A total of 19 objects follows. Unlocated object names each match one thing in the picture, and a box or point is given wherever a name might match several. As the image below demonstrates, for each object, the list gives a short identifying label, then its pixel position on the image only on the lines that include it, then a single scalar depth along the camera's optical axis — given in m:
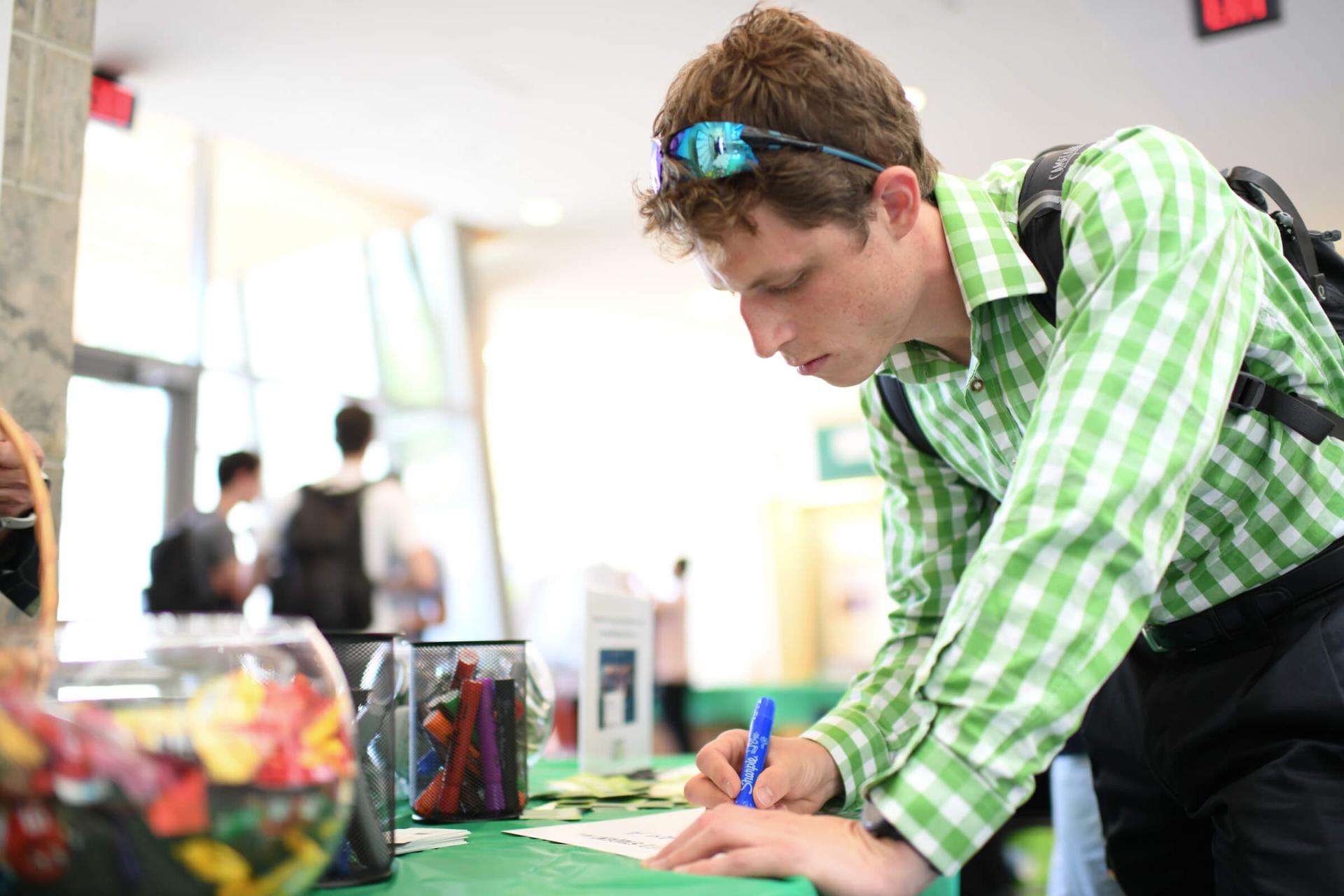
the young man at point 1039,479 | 0.71
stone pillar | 1.46
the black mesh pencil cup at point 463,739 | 1.12
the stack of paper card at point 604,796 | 1.21
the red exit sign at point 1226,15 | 3.86
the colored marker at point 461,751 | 1.11
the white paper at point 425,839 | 0.95
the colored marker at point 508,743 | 1.14
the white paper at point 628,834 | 0.91
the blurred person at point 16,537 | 1.08
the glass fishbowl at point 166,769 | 0.50
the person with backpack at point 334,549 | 3.97
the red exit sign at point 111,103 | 4.74
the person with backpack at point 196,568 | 3.71
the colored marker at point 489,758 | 1.12
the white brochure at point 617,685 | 1.54
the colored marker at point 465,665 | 1.15
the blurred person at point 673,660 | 5.52
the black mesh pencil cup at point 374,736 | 0.80
